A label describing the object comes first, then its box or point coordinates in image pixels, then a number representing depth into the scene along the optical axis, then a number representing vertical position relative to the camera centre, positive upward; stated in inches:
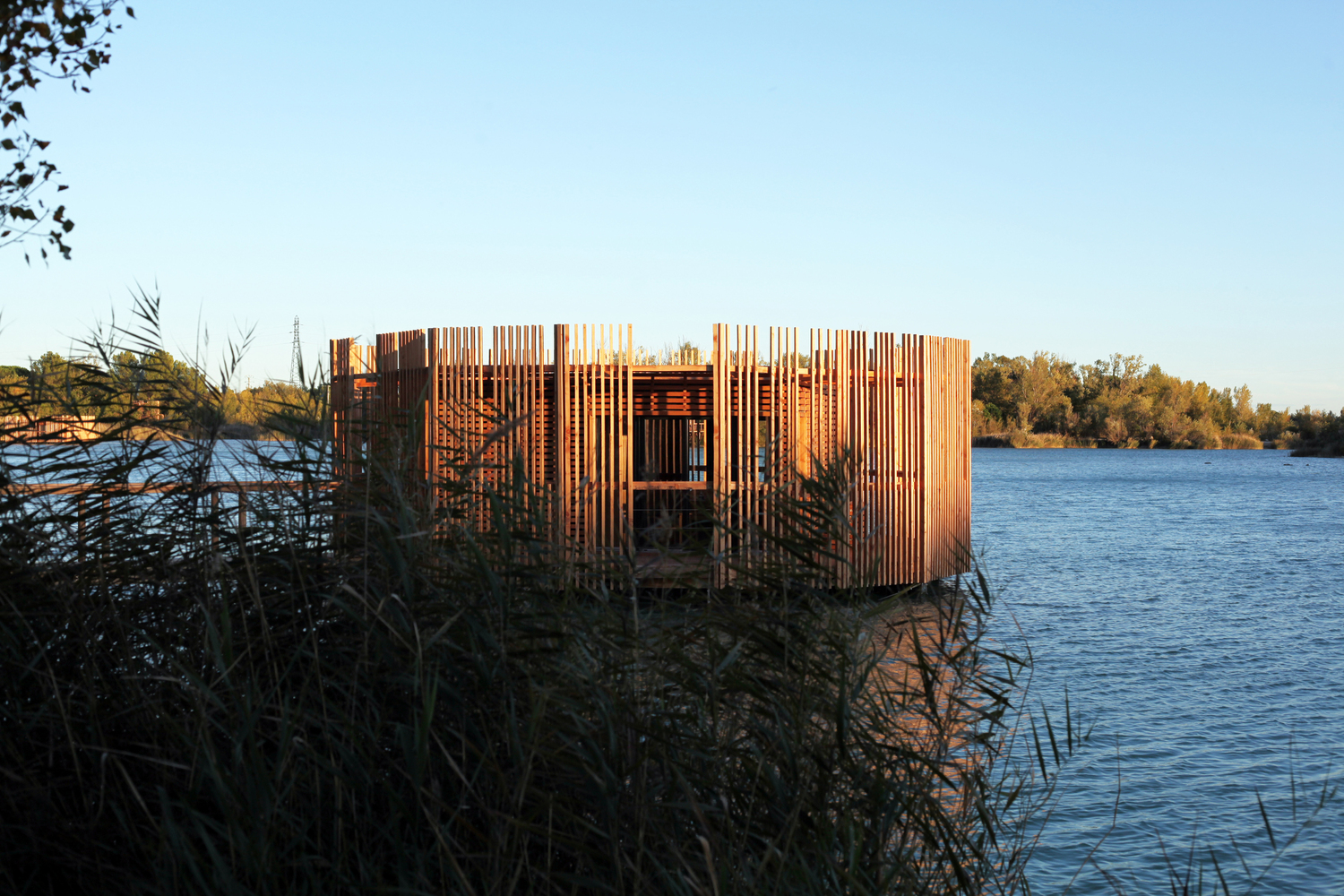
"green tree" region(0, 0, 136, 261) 205.0 +73.4
